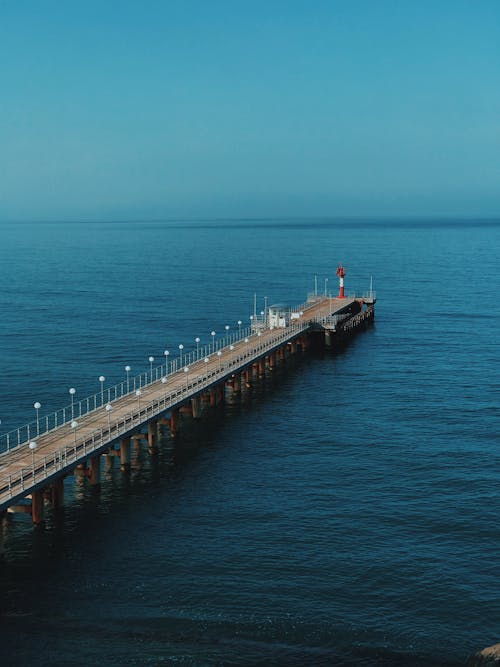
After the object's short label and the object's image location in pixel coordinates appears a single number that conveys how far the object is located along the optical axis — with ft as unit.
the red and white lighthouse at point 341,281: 426.92
